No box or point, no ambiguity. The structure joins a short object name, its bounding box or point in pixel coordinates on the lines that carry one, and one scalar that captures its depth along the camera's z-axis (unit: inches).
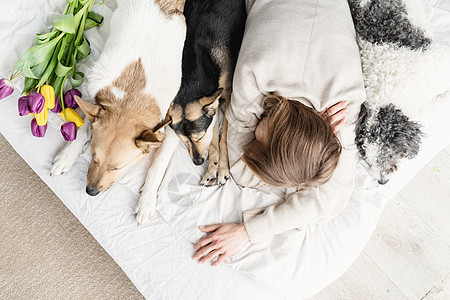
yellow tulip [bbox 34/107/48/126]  63.5
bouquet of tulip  61.5
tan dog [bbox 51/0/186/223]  55.4
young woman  57.4
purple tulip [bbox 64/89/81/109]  64.8
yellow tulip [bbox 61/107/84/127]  64.7
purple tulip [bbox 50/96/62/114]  65.9
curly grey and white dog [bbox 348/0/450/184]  65.1
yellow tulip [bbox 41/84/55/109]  62.8
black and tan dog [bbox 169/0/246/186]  63.5
